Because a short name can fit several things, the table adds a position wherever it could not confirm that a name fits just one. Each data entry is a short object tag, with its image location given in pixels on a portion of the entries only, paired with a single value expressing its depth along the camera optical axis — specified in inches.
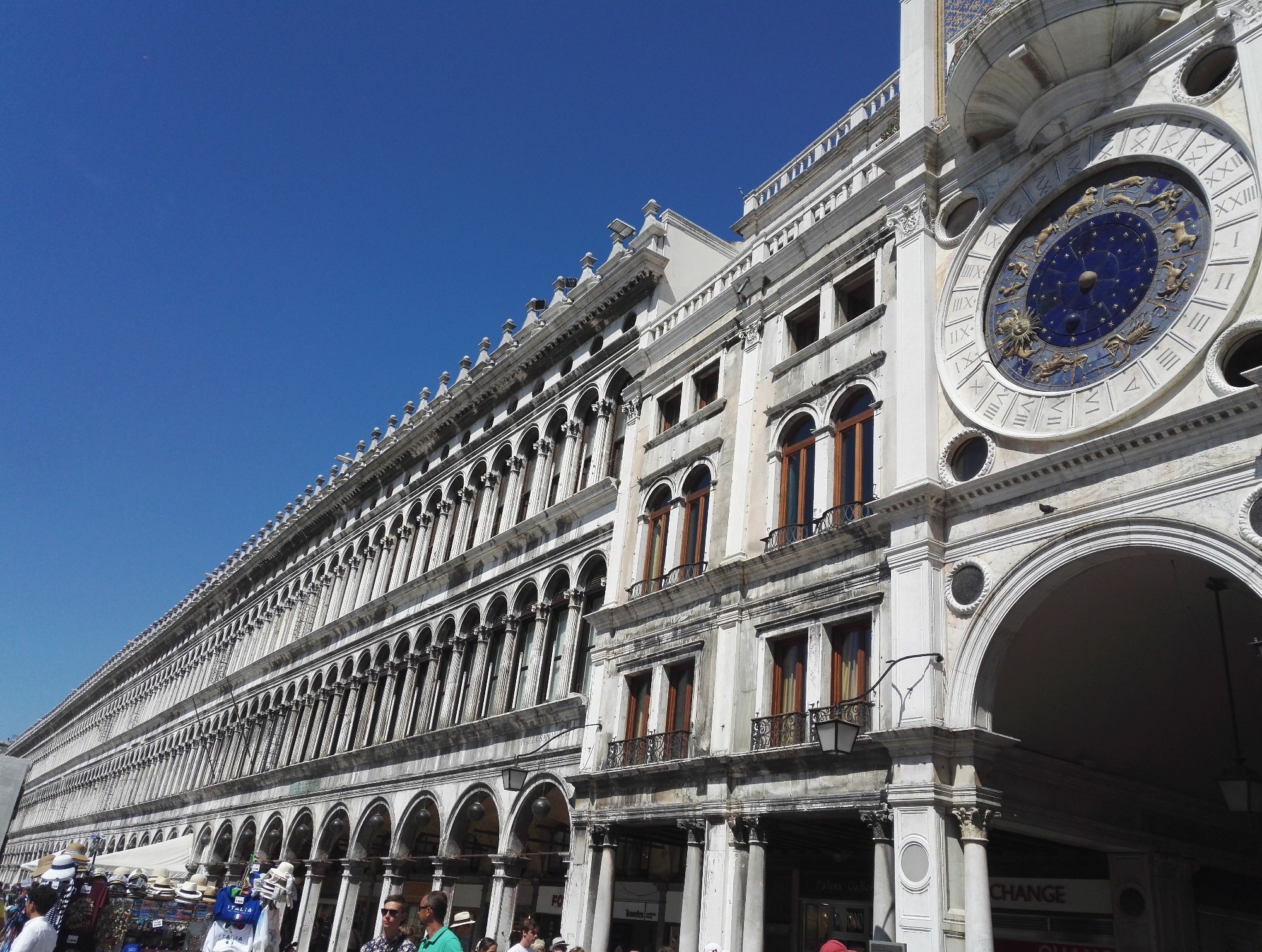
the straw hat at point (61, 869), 381.7
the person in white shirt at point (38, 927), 289.3
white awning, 1107.3
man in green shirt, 281.4
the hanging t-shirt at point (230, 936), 379.6
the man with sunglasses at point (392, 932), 299.6
